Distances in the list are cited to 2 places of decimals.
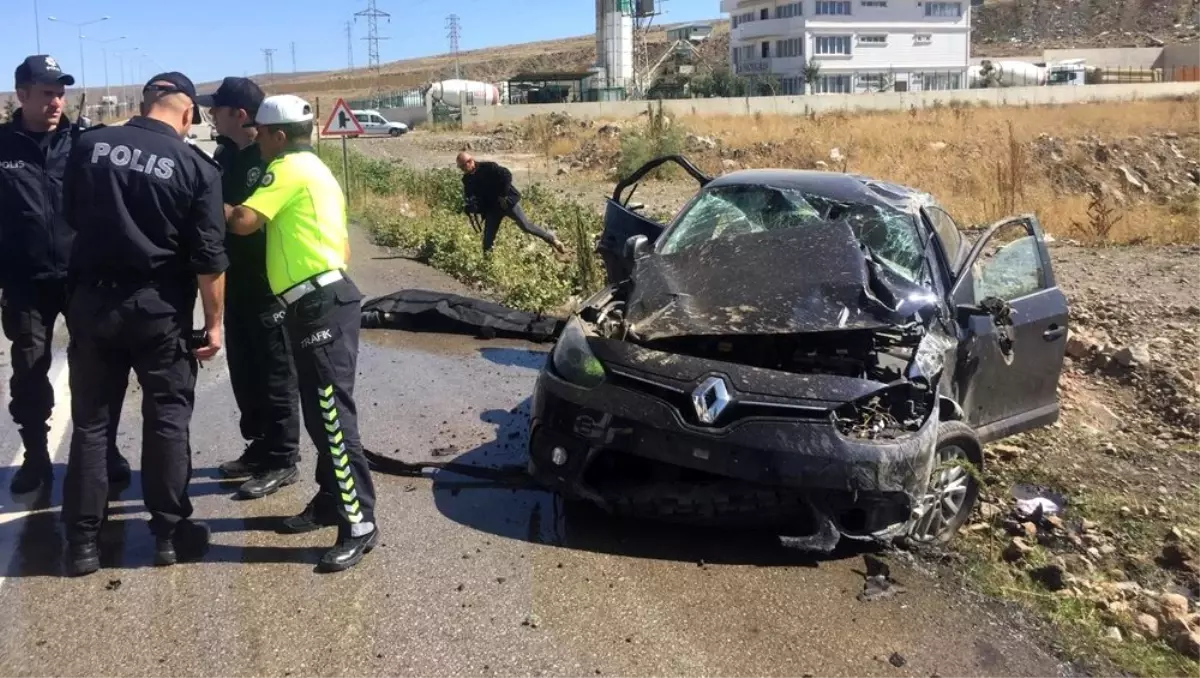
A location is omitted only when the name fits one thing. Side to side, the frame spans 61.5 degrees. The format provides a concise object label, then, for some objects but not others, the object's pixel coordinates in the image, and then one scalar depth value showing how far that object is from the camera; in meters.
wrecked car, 4.08
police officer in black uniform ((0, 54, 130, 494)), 4.71
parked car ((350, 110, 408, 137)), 53.56
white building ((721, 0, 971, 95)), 76.19
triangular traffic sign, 16.59
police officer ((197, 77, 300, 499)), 4.78
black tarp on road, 8.56
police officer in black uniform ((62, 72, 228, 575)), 3.84
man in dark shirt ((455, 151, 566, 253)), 11.66
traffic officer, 4.05
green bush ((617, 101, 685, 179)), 23.00
